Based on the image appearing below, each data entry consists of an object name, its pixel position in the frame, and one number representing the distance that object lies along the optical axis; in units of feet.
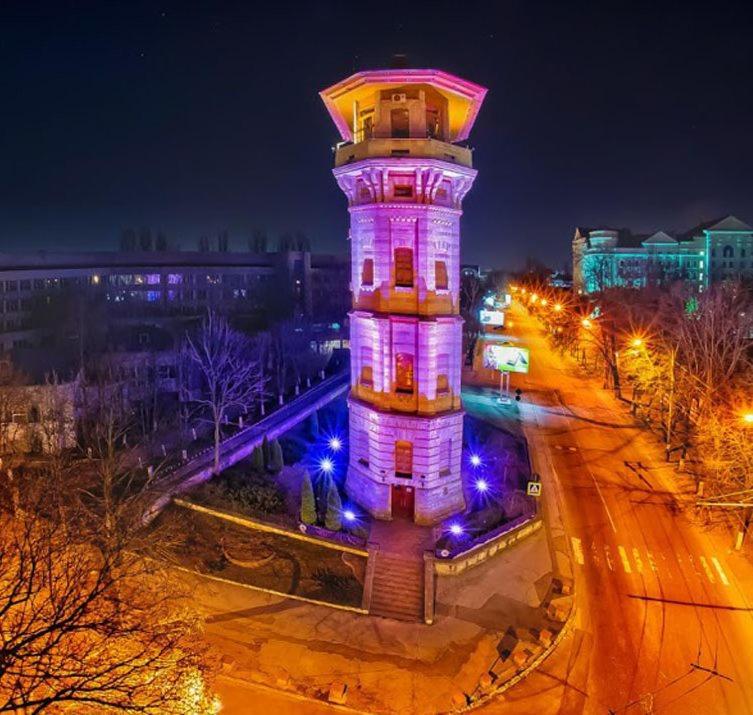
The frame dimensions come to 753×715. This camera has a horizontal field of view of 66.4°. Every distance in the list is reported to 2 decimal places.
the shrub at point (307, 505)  93.40
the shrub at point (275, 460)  109.70
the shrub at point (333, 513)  92.68
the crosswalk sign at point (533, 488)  97.40
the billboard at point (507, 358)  151.12
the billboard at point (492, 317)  231.71
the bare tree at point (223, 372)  106.22
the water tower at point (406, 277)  88.79
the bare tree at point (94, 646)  34.45
